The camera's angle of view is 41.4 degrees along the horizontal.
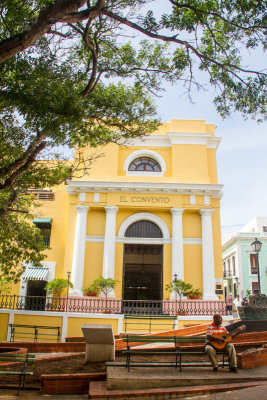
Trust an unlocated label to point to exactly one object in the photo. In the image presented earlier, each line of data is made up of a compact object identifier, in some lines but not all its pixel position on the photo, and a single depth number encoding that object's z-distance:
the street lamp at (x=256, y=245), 12.99
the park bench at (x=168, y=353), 6.16
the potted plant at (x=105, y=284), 16.62
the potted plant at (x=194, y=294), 17.22
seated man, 6.21
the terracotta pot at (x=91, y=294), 17.45
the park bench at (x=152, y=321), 13.44
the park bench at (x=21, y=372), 5.64
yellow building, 18.38
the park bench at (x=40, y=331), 13.06
